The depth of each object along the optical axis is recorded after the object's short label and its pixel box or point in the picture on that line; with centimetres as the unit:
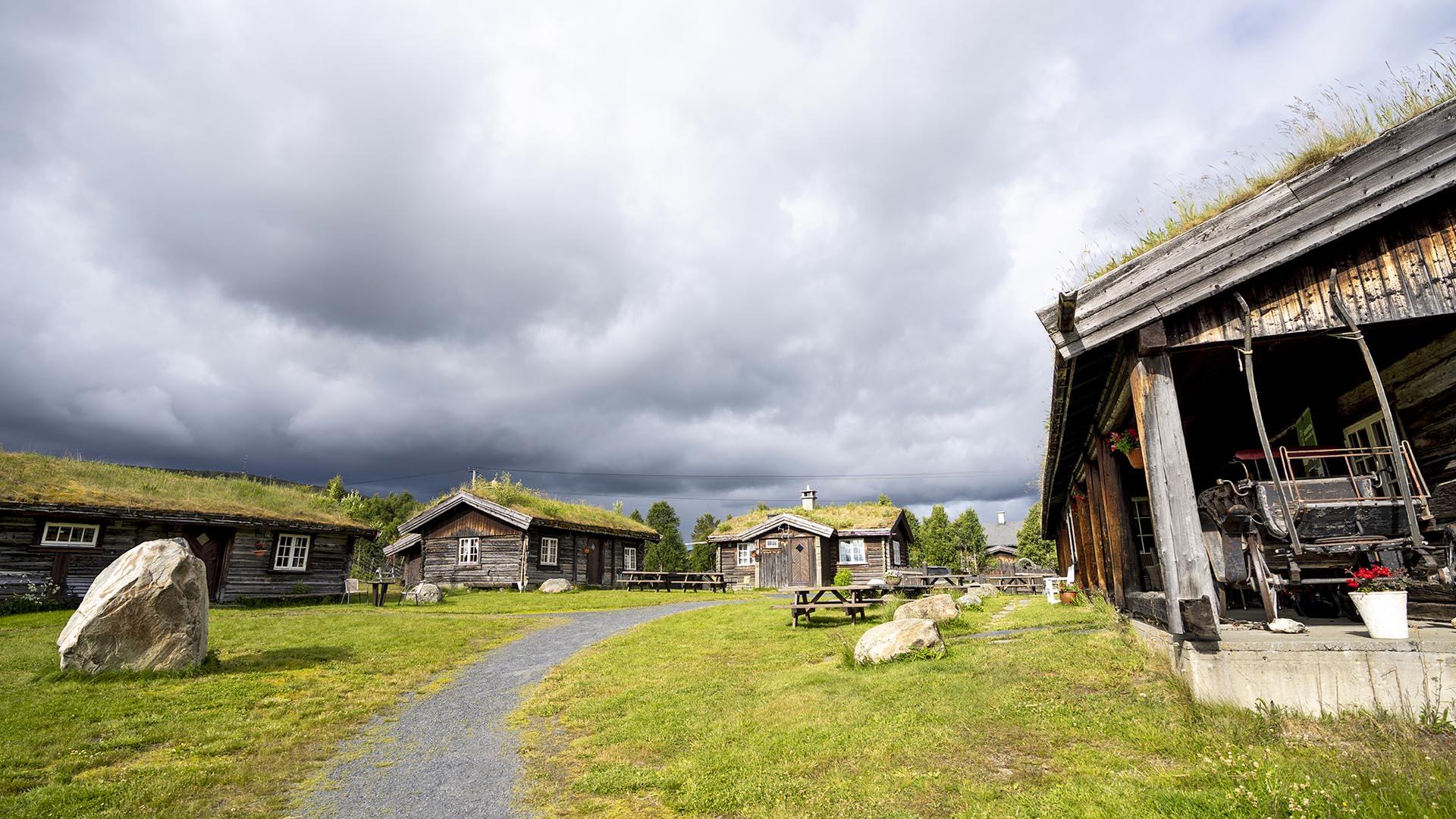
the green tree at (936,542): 4728
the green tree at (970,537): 4859
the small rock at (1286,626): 575
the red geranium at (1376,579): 545
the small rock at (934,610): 1265
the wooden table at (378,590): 2219
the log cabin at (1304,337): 560
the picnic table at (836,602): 1477
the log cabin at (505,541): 3011
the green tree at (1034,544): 4953
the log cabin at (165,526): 1809
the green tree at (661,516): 5666
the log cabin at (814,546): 3503
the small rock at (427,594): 2375
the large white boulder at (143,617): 880
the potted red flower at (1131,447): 871
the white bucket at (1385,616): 520
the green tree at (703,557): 4719
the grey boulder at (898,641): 930
